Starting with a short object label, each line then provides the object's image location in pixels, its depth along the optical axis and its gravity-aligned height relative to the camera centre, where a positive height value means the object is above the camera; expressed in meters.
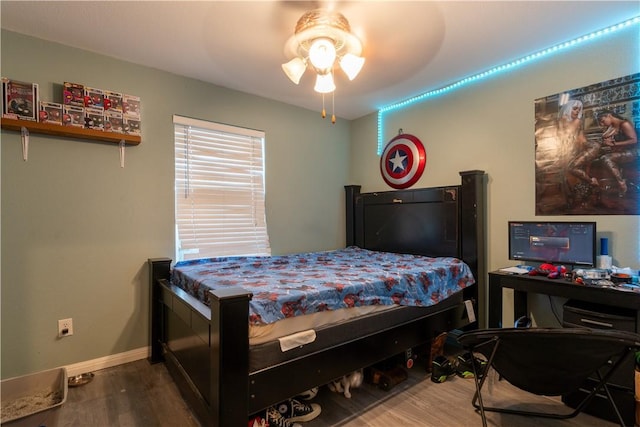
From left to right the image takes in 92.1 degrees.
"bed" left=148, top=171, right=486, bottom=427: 1.39 -0.68
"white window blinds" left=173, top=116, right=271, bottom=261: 2.77 +0.22
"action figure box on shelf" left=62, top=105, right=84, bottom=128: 2.18 +0.71
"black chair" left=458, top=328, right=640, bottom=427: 1.33 -0.68
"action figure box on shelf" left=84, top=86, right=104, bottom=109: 2.26 +0.87
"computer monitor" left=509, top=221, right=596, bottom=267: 2.10 -0.24
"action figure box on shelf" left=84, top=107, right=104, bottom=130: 2.25 +0.71
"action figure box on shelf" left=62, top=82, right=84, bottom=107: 2.19 +0.87
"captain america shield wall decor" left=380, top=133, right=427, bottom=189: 3.31 +0.56
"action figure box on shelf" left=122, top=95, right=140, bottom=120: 2.41 +0.85
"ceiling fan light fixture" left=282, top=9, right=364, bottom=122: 1.75 +1.03
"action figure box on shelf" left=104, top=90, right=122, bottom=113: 2.34 +0.87
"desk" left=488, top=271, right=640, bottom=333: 1.74 -0.53
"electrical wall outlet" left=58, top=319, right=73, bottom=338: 2.21 -0.81
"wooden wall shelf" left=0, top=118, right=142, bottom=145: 2.03 +0.59
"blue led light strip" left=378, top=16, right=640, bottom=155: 2.12 +1.22
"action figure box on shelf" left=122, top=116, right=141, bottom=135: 2.40 +0.70
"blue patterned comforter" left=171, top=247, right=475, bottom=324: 1.63 -0.46
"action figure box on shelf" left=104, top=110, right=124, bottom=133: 2.33 +0.71
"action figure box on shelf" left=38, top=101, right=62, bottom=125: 2.11 +0.71
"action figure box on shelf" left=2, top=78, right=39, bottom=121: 2.00 +0.77
